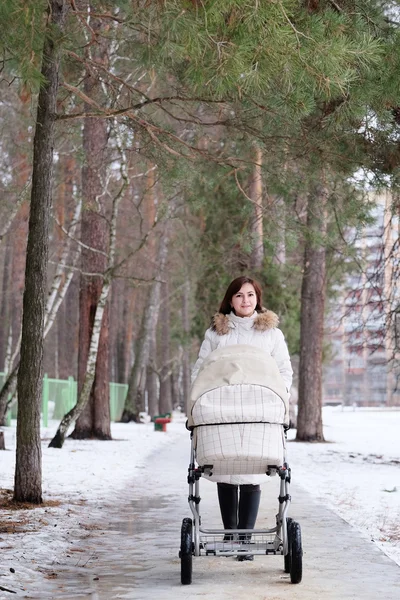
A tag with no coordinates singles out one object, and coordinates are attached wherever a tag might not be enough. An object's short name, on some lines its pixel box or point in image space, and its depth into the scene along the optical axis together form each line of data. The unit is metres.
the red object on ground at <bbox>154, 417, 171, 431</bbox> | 25.28
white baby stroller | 5.16
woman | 5.70
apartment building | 21.68
